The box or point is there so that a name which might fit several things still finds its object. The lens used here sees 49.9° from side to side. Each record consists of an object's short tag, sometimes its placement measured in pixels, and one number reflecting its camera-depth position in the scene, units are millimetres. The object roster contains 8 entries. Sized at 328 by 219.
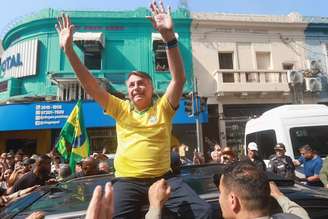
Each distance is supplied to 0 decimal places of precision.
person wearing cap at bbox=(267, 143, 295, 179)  7109
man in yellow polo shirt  2443
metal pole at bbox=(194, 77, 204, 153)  10984
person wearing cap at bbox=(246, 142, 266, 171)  7376
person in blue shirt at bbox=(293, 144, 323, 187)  6770
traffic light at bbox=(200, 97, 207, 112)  11711
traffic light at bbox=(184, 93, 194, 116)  11445
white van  8164
